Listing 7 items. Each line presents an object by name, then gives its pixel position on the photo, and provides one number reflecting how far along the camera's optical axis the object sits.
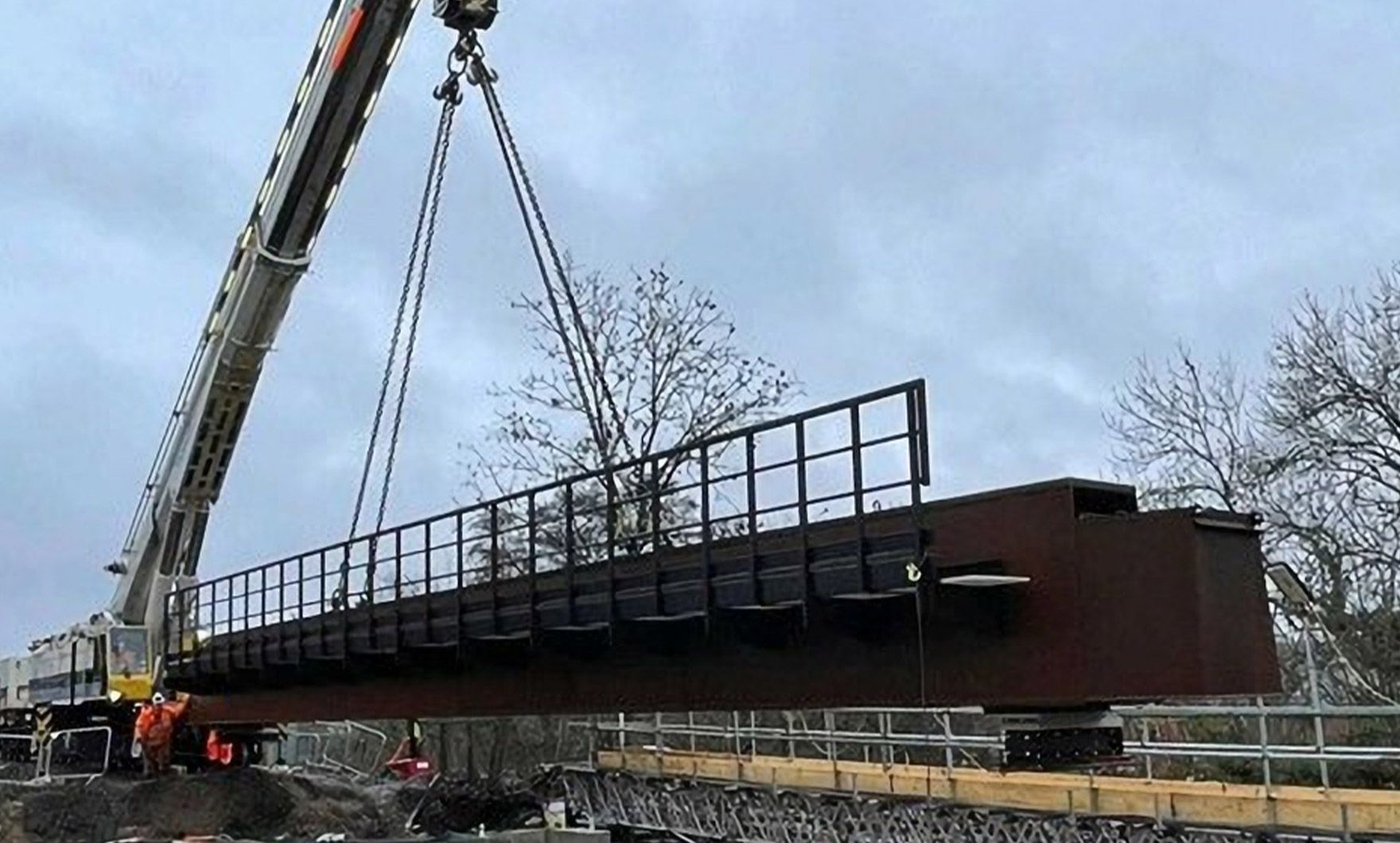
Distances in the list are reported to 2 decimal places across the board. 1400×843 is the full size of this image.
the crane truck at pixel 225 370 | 22.52
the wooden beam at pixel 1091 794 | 16.67
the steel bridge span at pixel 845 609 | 10.38
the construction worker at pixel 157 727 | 27.75
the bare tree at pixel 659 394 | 40.06
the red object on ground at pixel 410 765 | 34.09
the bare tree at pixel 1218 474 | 34.41
